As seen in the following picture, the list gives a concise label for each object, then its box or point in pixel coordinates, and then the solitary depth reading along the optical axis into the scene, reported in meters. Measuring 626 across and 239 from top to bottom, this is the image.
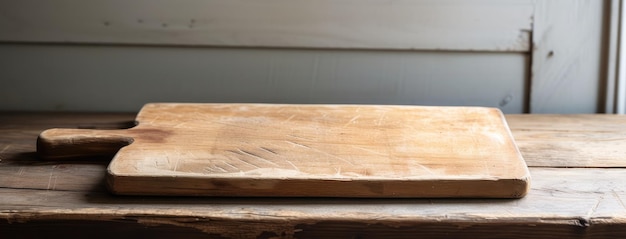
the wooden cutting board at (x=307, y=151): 0.71
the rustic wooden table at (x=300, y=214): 0.67
